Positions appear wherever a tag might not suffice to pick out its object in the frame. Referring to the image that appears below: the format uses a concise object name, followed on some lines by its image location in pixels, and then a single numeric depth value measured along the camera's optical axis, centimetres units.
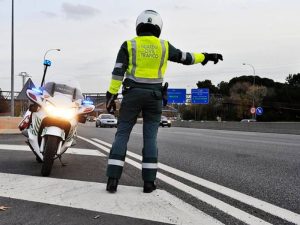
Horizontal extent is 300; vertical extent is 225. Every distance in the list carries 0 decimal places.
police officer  536
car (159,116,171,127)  4847
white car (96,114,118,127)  4219
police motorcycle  619
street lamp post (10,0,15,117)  2819
